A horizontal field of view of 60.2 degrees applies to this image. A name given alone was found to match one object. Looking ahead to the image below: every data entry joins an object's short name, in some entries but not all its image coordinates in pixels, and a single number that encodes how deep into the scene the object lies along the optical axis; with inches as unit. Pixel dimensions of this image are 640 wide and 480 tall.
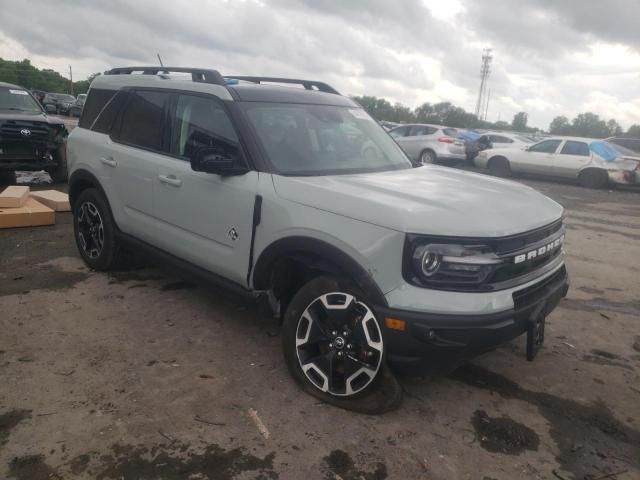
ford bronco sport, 111.1
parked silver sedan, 725.3
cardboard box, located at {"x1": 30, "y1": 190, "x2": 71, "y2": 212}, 309.4
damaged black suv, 364.8
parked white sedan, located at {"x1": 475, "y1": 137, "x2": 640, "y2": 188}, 592.1
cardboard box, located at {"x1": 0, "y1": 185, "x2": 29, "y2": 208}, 275.1
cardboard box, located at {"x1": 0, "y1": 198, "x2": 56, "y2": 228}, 269.9
